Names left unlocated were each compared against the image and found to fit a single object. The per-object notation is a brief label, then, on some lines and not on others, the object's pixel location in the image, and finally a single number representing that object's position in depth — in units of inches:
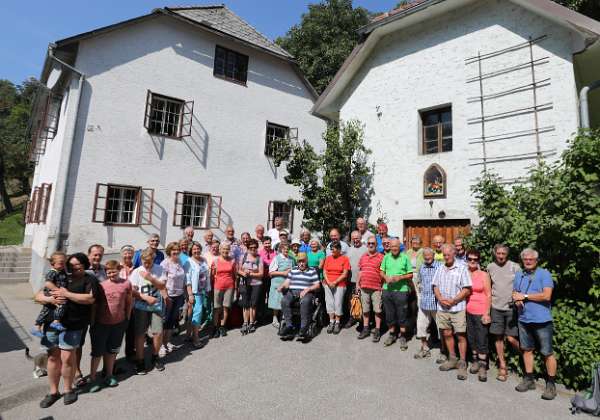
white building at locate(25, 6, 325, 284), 408.5
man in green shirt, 230.1
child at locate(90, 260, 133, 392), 172.2
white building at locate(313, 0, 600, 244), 278.8
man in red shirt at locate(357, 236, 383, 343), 247.3
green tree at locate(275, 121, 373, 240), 384.2
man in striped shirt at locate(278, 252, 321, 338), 250.4
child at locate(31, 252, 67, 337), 156.3
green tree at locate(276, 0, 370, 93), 891.4
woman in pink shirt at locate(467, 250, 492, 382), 193.6
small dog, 180.5
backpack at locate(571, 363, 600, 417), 157.0
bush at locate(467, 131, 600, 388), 175.8
